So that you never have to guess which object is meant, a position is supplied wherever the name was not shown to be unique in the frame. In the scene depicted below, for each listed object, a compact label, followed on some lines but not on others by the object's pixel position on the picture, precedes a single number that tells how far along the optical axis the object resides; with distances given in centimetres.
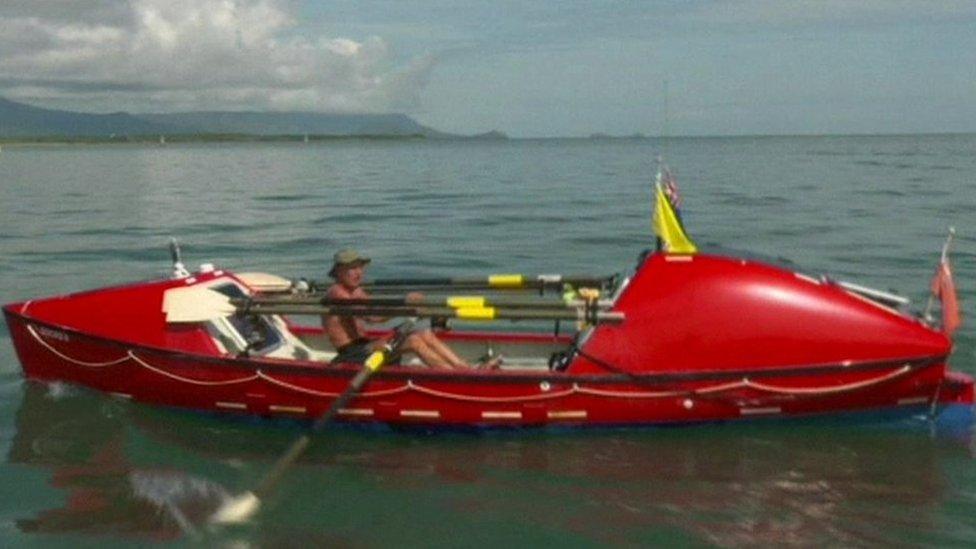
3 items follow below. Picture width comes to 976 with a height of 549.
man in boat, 1034
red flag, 974
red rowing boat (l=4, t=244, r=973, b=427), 945
